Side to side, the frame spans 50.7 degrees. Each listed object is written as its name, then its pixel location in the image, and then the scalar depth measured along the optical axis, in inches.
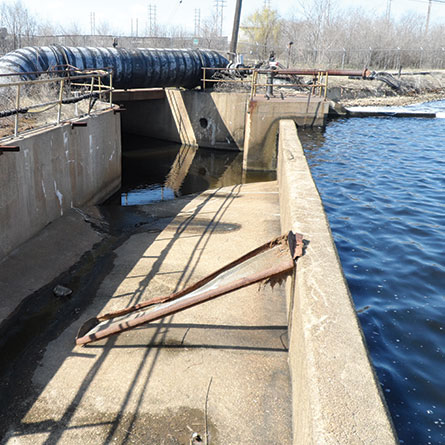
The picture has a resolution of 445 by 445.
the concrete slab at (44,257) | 269.7
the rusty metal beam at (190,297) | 171.6
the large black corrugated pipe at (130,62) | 566.9
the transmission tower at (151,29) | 2961.6
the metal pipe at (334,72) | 663.8
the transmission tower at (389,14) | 2719.0
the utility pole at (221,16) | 3366.1
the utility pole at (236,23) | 1330.0
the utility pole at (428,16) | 3071.9
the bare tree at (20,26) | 1323.3
